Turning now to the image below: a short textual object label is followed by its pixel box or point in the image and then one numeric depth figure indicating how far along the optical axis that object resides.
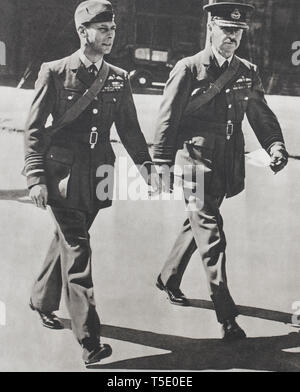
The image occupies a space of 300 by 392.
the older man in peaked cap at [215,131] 4.20
